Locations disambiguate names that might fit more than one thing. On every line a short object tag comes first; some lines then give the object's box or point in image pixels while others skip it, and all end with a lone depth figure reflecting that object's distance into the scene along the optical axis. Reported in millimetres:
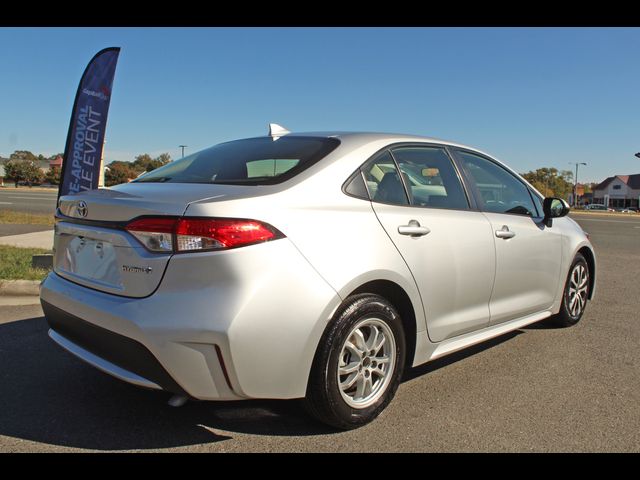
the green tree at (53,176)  79088
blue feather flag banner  7598
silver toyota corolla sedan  2238
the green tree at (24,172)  77062
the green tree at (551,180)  91875
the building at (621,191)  90812
